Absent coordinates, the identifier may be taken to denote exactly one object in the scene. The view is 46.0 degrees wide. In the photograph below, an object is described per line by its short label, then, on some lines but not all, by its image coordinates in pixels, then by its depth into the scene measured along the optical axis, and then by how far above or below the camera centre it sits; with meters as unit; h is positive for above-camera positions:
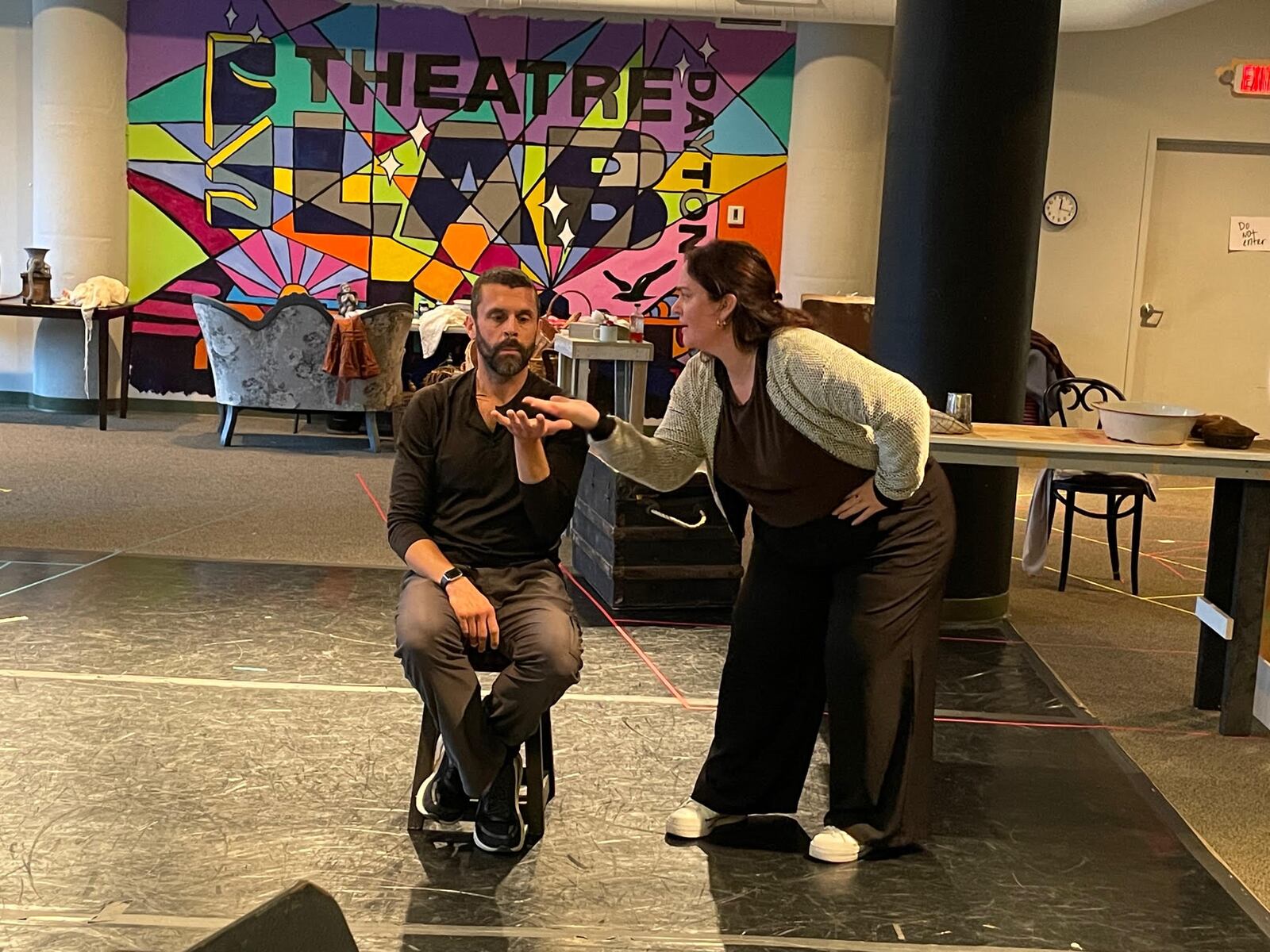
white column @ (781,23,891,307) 9.53 +0.86
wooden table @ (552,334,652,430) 6.93 -0.45
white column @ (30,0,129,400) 9.36 +0.59
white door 9.60 +0.13
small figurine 9.08 -0.25
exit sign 8.57 +1.35
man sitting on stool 3.14 -0.61
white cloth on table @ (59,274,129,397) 9.05 -0.31
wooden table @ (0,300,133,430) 8.91 -0.43
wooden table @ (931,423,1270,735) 4.21 -0.59
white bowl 4.37 -0.34
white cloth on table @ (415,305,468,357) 9.26 -0.37
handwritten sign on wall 9.61 +0.50
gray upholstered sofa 8.41 -0.55
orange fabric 8.40 -0.51
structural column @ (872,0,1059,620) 5.09 +0.33
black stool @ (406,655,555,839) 3.28 -1.10
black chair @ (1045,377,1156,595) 5.98 -0.78
